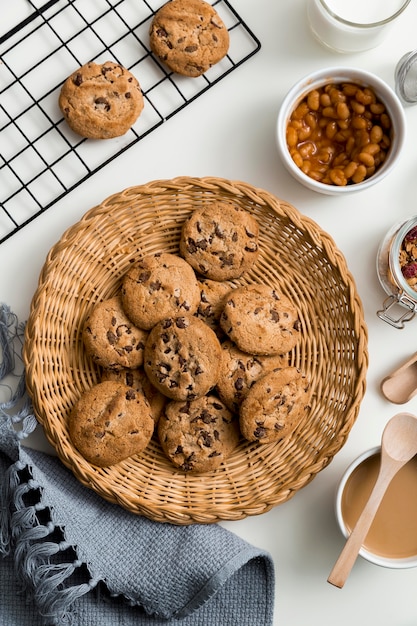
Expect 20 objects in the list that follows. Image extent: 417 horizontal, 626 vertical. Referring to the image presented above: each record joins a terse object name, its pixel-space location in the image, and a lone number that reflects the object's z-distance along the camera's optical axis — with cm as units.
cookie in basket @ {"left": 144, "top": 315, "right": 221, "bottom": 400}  140
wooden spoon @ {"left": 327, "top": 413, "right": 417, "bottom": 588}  140
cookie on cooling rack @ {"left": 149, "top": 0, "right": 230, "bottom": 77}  147
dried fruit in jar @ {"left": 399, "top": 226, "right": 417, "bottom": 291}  148
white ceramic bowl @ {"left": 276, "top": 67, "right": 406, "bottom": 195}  143
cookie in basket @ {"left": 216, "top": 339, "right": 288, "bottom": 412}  147
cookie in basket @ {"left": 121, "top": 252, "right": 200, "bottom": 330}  143
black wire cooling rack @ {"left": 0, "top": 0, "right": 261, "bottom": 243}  151
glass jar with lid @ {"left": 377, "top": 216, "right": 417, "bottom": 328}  145
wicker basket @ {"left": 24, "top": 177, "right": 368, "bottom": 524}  143
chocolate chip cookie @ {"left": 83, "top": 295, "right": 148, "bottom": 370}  143
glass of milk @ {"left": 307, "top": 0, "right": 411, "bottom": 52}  144
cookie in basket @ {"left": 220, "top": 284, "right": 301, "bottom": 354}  143
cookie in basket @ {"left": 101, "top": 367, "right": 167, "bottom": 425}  149
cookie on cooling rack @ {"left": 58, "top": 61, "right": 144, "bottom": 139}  146
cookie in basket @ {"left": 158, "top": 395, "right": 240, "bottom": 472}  146
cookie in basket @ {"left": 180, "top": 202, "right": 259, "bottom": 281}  145
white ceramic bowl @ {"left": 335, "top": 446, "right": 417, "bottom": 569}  145
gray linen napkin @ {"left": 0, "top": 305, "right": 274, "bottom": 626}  144
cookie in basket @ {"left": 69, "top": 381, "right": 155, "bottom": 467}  142
